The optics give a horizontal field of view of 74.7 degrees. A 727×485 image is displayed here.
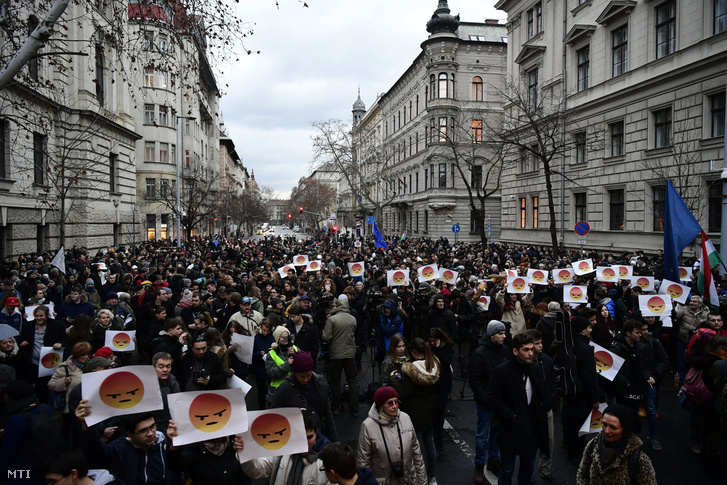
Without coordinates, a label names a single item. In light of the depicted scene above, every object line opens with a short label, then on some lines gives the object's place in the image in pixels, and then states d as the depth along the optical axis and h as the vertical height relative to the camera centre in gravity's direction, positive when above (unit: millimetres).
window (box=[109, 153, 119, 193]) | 28422 +3385
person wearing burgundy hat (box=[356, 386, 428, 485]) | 4000 -1841
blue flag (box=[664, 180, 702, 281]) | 10023 -26
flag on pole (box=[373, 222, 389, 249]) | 24316 -689
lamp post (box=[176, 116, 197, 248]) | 31047 +1363
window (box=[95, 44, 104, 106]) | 25678 +8363
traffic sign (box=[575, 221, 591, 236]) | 17688 -7
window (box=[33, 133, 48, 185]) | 20812 +3122
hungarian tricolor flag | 8656 -856
